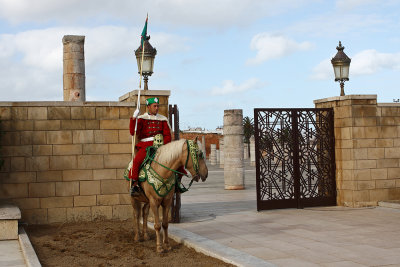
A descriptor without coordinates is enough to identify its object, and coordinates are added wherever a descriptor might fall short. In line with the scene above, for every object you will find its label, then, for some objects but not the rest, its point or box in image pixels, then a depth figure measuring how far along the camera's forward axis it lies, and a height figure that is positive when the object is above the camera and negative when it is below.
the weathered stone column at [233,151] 18.75 -0.18
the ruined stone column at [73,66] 16.70 +2.85
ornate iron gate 11.99 -0.23
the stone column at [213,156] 41.50 -0.79
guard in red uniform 7.70 +0.35
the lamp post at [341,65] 12.55 +2.03
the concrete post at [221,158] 34.76 -0.82
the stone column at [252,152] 36.12 -0.45
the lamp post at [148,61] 11.01 +1.96
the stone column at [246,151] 50.78 -0.54
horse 6.89 -0.31
